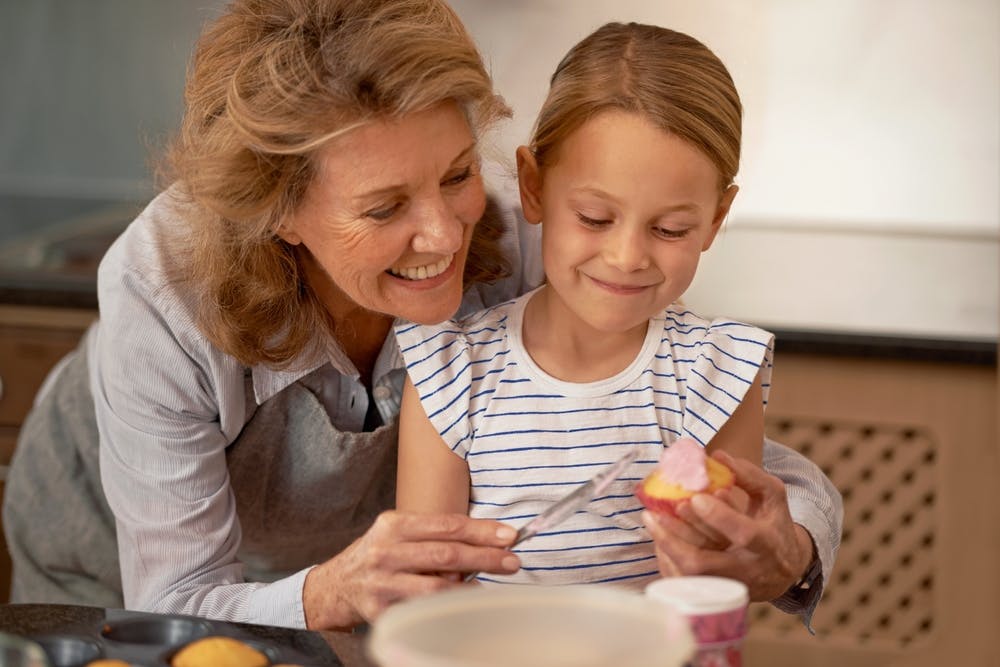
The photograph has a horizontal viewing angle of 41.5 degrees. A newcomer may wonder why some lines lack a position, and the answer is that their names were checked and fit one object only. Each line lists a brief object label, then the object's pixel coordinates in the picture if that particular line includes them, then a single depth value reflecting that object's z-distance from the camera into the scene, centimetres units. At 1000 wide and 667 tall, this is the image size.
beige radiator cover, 232
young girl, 125
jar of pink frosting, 83
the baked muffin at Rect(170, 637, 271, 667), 105
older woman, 128
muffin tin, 107
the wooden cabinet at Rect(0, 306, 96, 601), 249
